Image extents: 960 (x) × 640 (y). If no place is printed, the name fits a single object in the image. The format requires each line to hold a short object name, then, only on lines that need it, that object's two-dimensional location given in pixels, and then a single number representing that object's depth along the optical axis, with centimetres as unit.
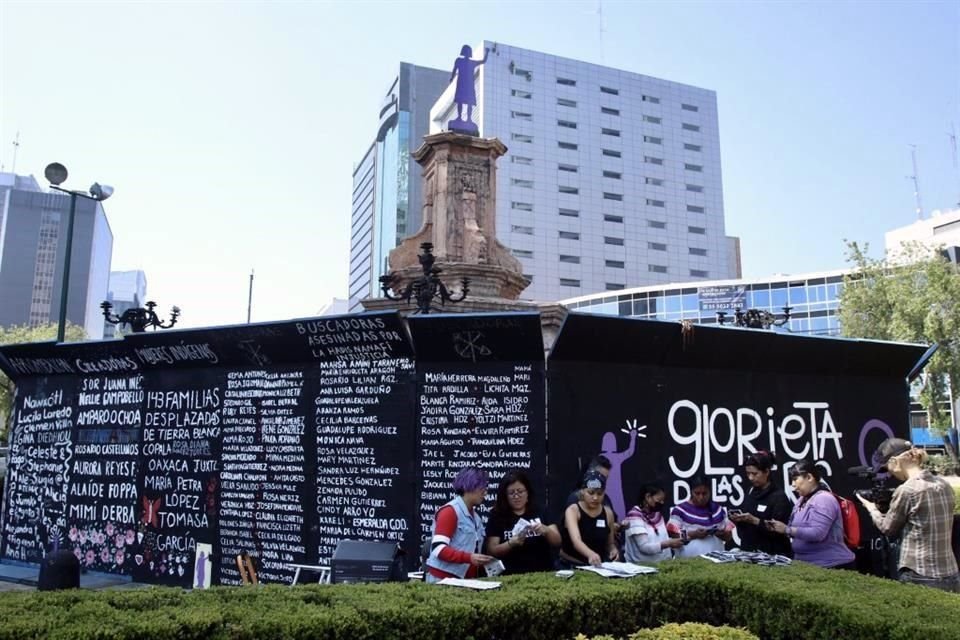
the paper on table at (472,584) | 505
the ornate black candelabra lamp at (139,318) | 1273
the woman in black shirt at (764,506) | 723
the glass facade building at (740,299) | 6606
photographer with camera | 585
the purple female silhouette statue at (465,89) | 1825
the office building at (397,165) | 10475
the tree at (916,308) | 3466
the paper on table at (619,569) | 544
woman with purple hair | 585
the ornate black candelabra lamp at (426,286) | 1011
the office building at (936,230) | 8062
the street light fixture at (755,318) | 1459
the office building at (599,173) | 8081
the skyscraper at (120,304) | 17290
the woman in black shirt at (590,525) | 634
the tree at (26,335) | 4656
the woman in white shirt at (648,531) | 674
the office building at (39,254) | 13300
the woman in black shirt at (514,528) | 626
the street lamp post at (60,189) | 1630
